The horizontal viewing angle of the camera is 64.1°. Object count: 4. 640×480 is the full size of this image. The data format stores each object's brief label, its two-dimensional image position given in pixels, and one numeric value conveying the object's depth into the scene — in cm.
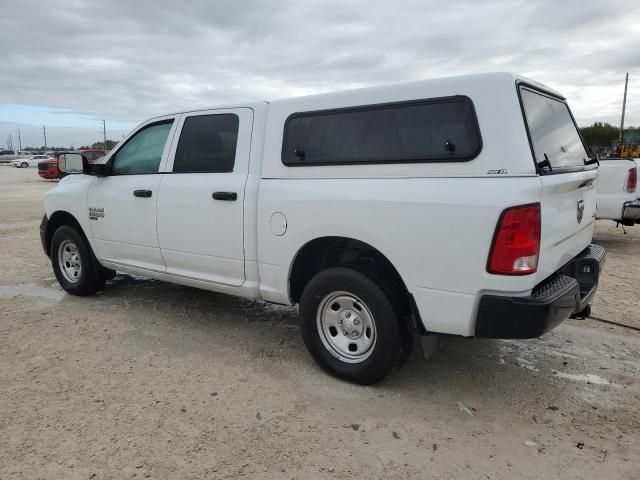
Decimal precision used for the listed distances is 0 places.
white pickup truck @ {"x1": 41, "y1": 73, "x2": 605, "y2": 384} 282
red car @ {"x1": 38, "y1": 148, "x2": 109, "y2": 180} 2617
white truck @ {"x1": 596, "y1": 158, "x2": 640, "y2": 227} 766
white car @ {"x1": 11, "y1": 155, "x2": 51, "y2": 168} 5234
